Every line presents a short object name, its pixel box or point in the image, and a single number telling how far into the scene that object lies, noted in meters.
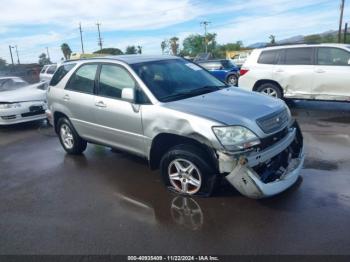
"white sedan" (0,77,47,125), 9.09
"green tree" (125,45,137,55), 69.89
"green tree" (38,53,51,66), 99.56
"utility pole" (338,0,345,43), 38.62
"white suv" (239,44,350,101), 8.49
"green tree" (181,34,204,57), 87.21
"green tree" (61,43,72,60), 89.72
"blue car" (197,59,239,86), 18.59
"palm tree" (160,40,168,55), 89.56
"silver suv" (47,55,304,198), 3.65
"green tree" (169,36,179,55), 80.79
